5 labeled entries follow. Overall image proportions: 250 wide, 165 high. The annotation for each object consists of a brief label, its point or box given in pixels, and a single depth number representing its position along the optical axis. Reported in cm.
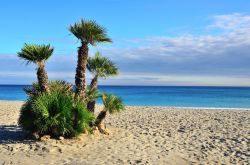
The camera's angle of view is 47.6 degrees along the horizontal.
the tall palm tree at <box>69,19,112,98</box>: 818
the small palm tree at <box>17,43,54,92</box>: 788
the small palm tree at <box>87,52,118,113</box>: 912
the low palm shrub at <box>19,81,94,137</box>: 761
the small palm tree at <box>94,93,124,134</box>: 864
